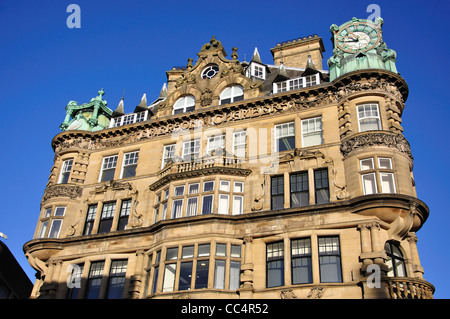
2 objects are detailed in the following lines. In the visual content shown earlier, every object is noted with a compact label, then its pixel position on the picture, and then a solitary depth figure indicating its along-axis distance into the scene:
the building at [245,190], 25.50
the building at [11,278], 37.66
